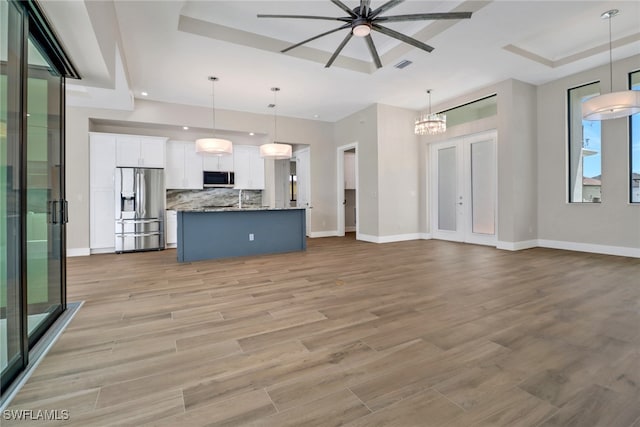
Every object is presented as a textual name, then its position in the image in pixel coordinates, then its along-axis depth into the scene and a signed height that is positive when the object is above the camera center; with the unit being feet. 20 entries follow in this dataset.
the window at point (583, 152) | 17.13 +3.65
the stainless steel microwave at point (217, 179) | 23.80 +3.08
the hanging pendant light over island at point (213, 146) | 17.11 +4.14
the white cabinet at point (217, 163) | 23.80 +4.37
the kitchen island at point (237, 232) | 16.48 -0.96
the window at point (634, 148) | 15.56 +3.42
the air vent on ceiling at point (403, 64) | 15.81 +8.28
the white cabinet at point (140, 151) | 20.18 +4.67
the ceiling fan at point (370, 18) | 9.51 +6.62
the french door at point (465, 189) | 20.58 +1.93
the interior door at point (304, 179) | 27.04 +3.52
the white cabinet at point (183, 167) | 22.75 +3.97
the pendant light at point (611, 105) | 12.83 +4.88
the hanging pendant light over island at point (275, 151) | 20.13 +4.52
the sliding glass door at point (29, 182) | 5.17 +0.79
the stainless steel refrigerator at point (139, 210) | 19.75 +0.52
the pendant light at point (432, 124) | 19.60 +6.09
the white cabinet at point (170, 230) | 22.21 -0.96
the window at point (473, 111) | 20.36 +7.58
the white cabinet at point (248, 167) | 24.81 +4.20
